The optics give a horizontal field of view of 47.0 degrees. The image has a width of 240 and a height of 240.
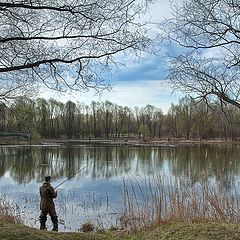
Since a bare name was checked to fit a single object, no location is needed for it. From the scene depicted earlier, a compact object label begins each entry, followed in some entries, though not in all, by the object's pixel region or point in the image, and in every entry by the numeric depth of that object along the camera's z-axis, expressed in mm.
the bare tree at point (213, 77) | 4566
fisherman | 6488
